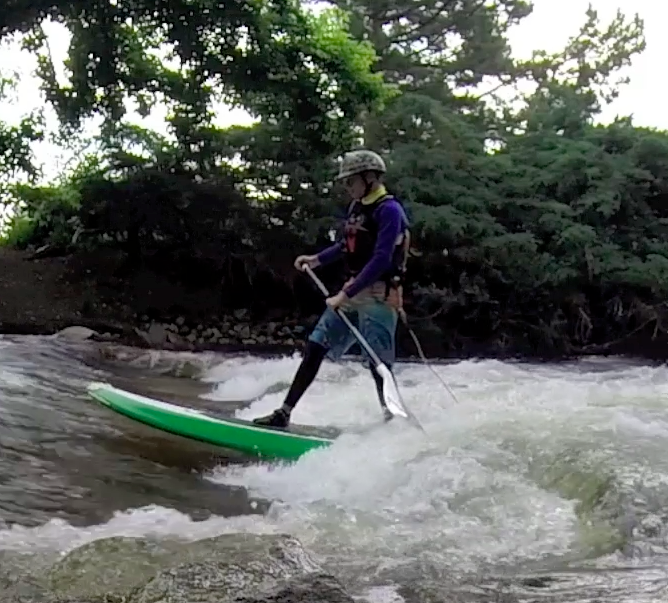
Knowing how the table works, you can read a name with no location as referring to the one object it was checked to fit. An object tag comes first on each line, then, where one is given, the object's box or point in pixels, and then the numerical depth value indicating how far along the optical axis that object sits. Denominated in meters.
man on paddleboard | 5.06
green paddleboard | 4.87
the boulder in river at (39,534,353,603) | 2.48
